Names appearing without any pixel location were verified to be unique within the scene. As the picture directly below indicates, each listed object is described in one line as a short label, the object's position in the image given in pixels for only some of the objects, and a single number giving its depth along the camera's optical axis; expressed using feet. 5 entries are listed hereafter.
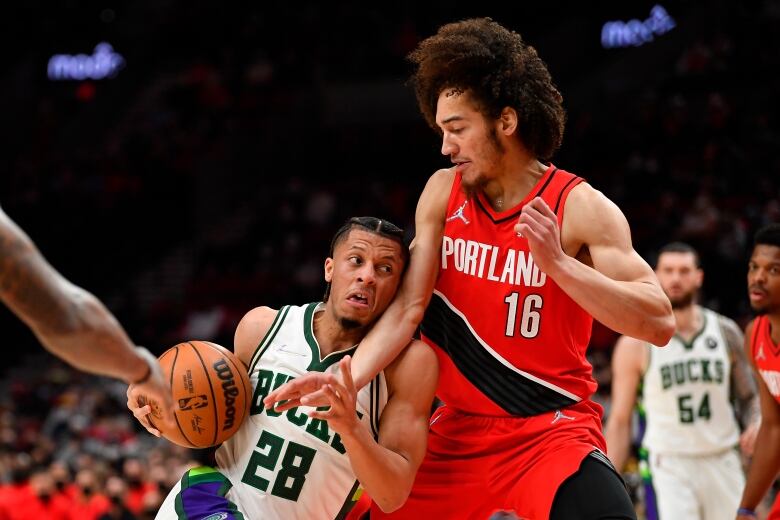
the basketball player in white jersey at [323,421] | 13.56
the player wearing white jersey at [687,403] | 22.90
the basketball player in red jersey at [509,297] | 12.67
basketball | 13.07
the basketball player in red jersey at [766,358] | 17.63
